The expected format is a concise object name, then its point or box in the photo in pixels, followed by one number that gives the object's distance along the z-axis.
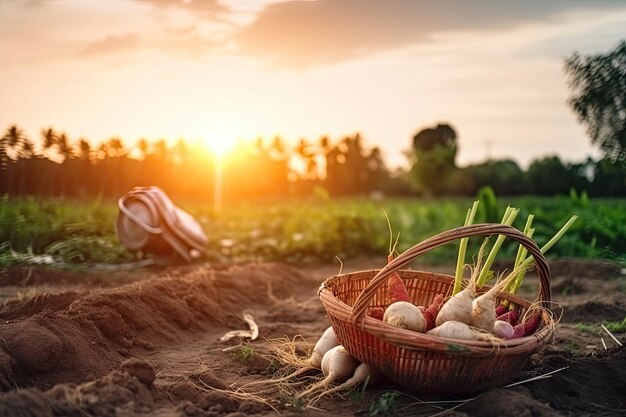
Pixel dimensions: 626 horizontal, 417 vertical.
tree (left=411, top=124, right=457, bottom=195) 40.00
